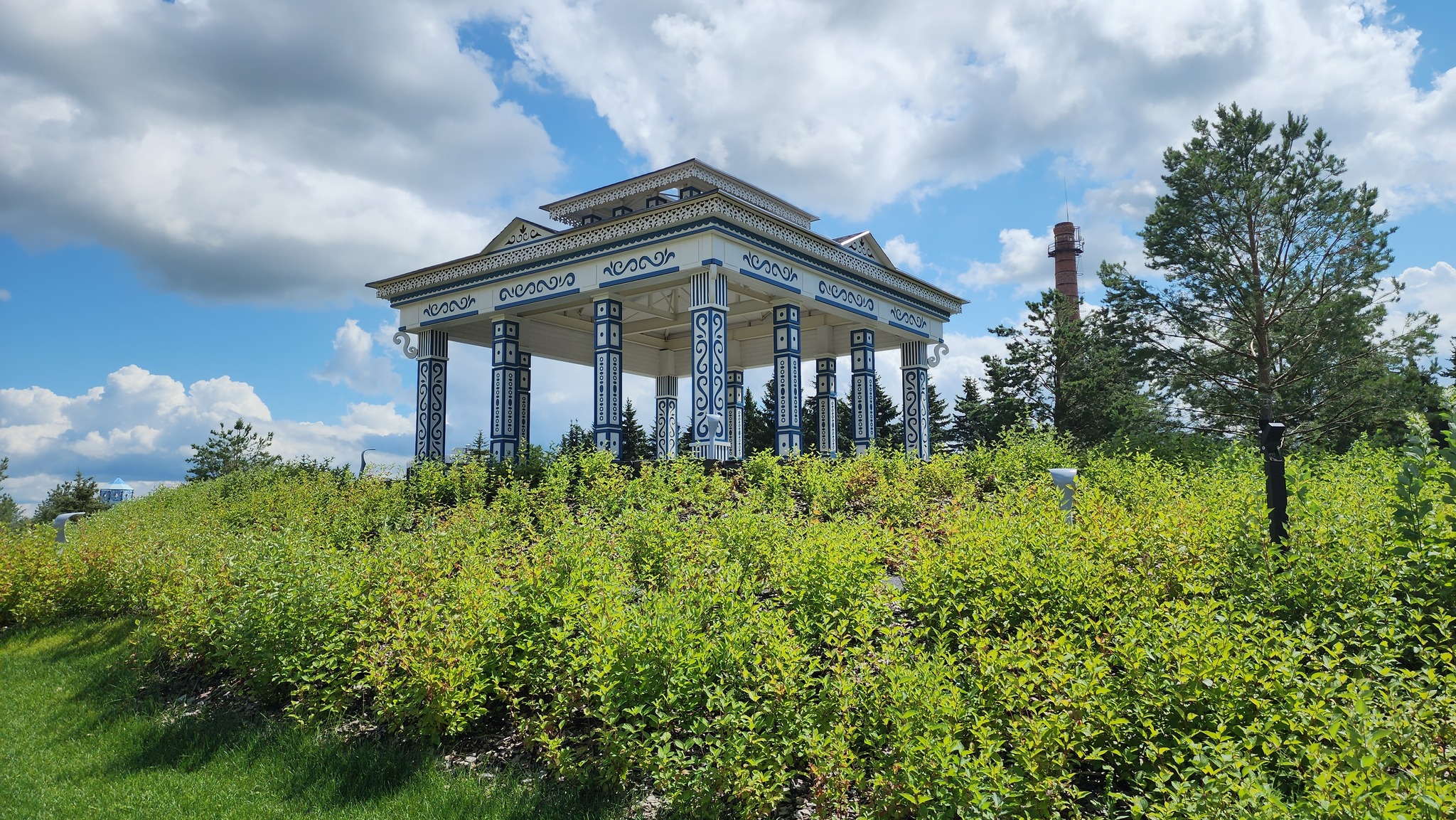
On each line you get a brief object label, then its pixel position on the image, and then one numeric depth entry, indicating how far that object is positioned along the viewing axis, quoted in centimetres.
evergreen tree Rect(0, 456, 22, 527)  3616
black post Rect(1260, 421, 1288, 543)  448
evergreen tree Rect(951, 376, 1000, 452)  2484
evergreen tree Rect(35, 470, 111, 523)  2781
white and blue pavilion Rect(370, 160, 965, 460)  1377
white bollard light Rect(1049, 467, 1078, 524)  593
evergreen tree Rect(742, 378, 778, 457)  3112
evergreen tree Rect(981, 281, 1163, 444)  1816
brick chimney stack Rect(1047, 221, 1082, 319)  3469
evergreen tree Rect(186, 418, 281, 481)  2912
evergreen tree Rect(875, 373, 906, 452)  3008
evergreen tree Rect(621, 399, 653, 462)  3291
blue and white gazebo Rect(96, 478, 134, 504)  2965
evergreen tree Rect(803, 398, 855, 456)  3020
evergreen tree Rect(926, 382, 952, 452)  2891
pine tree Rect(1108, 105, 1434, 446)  1451
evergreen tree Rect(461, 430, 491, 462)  1562
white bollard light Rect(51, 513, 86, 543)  1064
